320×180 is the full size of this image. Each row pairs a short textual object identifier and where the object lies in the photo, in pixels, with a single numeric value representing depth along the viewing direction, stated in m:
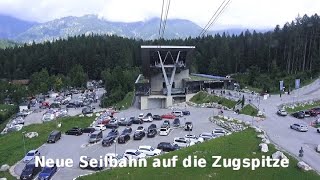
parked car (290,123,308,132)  38.62
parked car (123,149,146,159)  31.65
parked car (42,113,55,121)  55.62
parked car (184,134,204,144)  35.91
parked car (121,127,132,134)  41.39
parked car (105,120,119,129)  46.28
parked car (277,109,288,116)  46.32
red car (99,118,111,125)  49.25
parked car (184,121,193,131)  43.03
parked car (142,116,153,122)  50.00
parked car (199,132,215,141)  37.44
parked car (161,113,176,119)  52.07
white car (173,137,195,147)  35.59
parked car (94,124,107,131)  44.69
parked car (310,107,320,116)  48.29
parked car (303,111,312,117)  47.54
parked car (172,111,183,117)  53.31
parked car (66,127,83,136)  43.41
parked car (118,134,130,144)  38.19
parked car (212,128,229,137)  38.31
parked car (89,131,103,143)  39.00
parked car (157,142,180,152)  34.47
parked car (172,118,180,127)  45.99
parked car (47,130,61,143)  39.97
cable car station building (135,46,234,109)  66.25
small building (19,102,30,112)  74.50
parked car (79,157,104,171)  29.49
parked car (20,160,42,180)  28.78
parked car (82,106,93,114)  57.80
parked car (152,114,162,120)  51.34
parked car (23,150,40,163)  33.77
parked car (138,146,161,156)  32.69
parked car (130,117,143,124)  48.78
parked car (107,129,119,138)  39.98
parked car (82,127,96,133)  44.22
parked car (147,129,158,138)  40.47
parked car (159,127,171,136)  41.16
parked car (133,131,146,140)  39.40
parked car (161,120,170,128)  43.05
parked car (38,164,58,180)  28.09
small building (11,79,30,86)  119.01
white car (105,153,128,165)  29.07
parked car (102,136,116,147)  37.41
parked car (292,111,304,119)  46.62
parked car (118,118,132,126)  47.50
